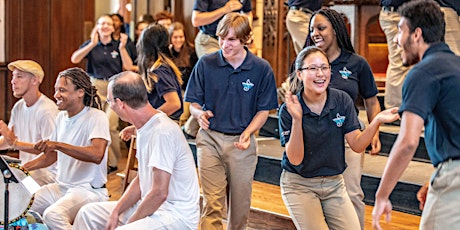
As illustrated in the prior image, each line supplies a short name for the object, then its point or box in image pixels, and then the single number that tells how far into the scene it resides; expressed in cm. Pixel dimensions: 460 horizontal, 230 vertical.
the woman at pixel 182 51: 766
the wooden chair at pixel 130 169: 502
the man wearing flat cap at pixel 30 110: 526
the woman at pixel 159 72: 515
